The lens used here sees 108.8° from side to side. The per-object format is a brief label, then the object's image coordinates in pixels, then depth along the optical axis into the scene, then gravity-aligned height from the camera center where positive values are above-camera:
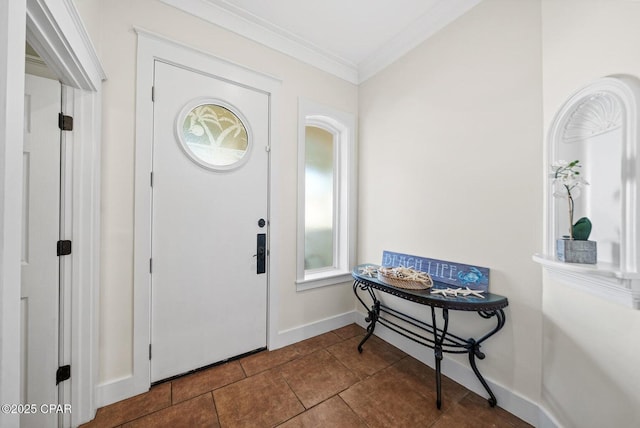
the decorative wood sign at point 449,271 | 1.69 -0.46
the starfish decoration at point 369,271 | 2.13 -0.55
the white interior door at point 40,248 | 1.26 -0.21
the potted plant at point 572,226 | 1.06 -0.05
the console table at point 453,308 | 1.48 -0.61
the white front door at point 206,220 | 1.75 -0.06
